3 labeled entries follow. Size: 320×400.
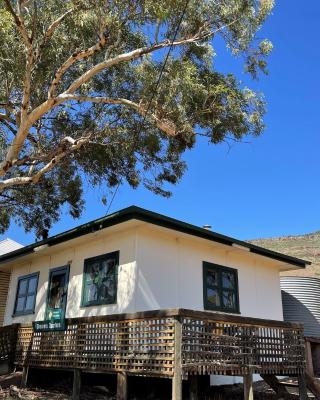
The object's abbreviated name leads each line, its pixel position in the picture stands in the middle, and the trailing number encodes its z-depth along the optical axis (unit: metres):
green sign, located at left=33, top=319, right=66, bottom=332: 10.69
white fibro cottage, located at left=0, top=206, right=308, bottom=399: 9.37
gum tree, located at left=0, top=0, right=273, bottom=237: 10.46
